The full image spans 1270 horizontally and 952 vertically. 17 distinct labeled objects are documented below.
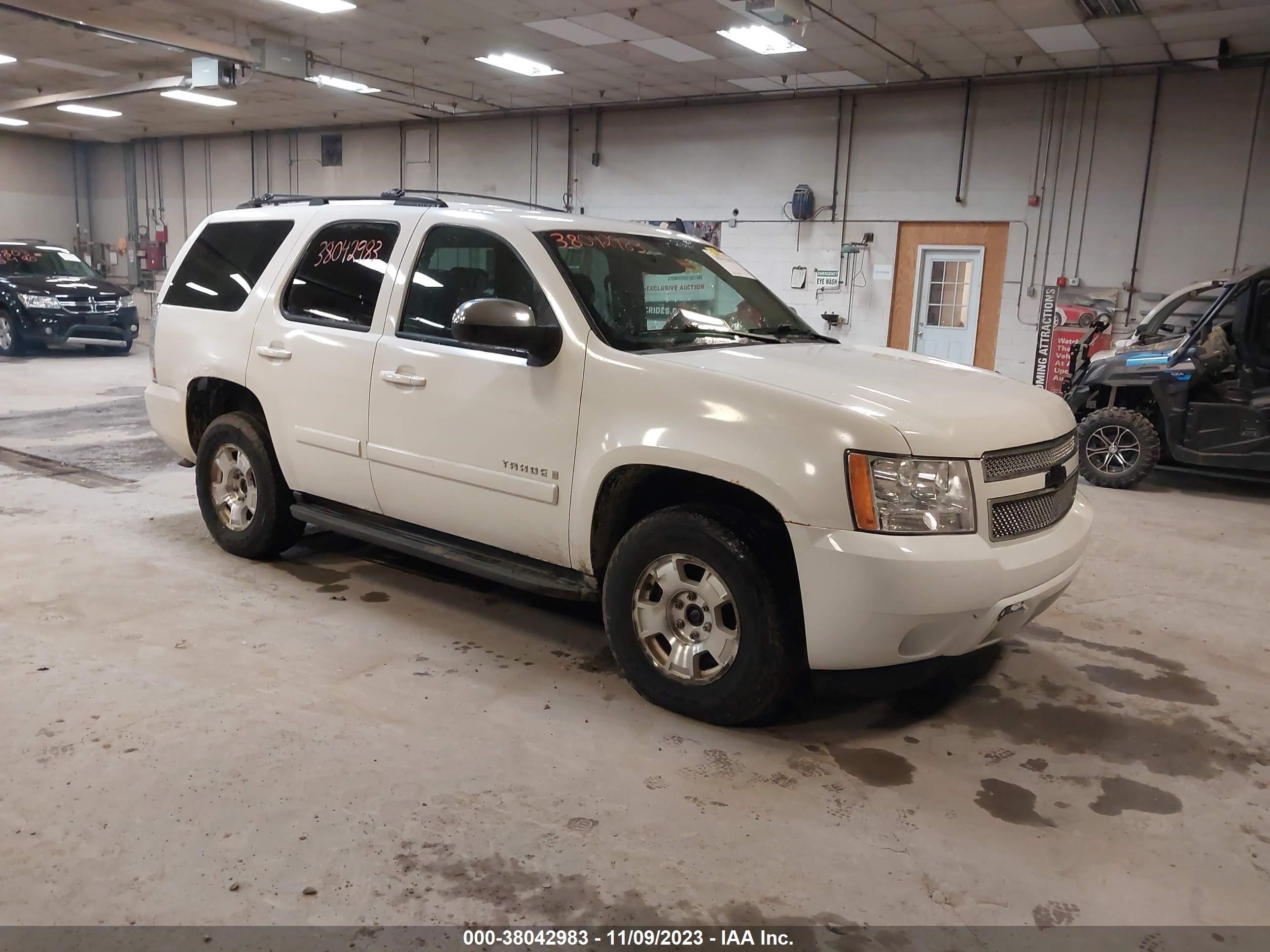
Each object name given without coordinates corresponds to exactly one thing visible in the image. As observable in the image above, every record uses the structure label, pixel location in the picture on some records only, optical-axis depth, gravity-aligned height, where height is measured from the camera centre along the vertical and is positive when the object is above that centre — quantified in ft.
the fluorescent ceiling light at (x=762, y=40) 34.12 +9.83
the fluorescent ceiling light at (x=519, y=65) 40.52 +10.14
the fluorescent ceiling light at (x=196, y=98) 52.80 +10.57
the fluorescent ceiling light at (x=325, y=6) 33.94 +10.17
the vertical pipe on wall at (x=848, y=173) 42.70 +6.32
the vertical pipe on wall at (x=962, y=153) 39.63 +6.93
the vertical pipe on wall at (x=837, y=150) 43.16 +7.40
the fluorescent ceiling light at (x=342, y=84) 45.23 +10.17
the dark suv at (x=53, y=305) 45.37 -1.19
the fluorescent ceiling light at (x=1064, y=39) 31.60 +9.65
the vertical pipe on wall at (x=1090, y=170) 37.01 +6.03
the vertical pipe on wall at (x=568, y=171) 51.72 +7.09
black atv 24.67 -1.84
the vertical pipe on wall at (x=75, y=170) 77.36 +8.96
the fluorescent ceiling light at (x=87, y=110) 58.49 +10.65
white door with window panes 40.93 +0.77
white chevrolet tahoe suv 9.48 -1.57
